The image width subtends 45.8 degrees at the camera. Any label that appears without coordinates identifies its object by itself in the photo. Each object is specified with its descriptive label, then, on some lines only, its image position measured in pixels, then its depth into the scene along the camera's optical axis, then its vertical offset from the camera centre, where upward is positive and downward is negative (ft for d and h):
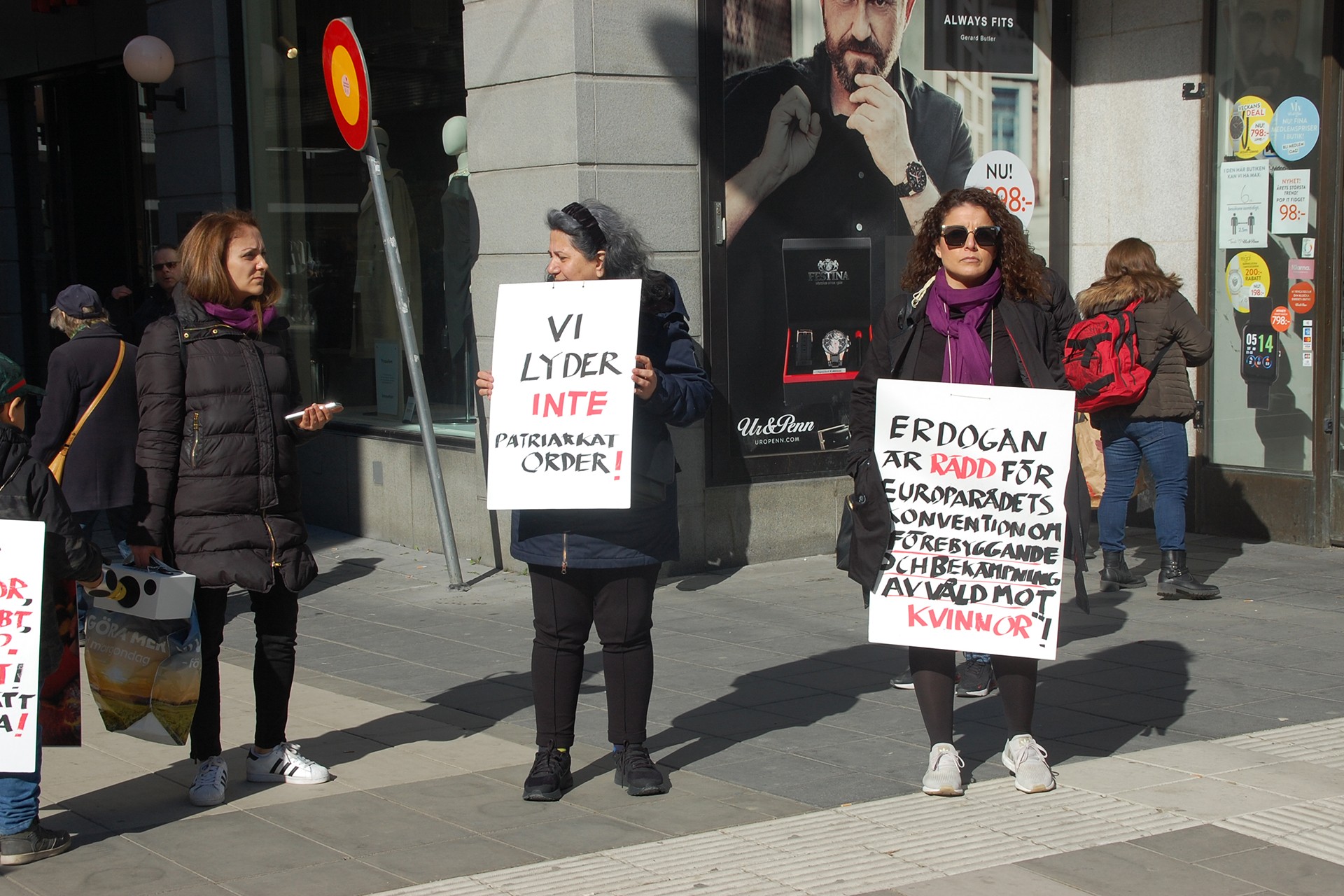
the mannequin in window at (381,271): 35.40 +0.46
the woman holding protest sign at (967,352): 16.17 -0.71
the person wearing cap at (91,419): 24.12 -1.88
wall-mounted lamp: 37.78 +5.57
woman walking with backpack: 26.68 -1.72
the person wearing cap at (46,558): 14.69 -2.47
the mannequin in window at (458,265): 33.09 +0.51
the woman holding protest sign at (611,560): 16.48 -2.81
